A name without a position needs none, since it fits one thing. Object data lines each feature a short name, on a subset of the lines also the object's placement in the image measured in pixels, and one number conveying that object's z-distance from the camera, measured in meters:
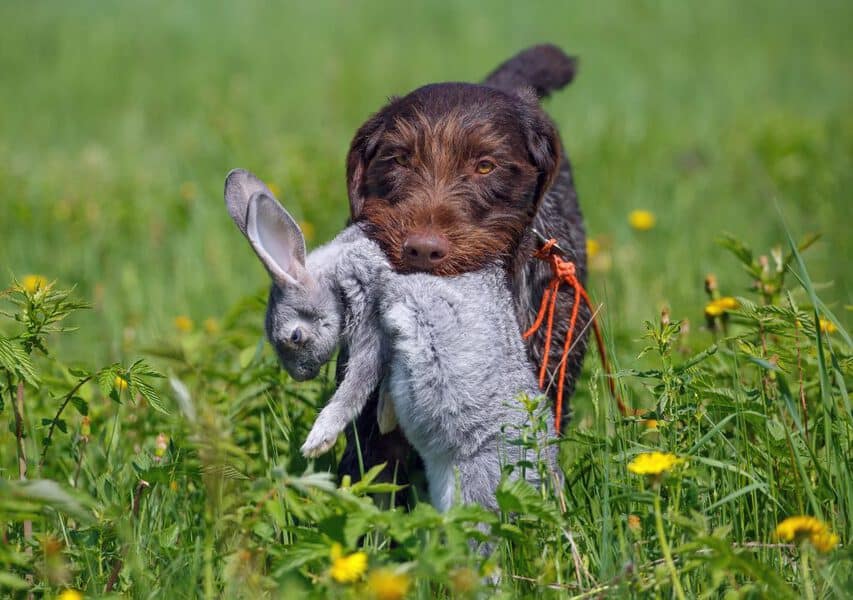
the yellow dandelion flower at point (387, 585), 2.11
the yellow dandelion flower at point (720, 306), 4.15
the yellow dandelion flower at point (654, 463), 2.67
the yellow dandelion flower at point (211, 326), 4.86
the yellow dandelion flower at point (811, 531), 2.60
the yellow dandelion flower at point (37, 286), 3.11
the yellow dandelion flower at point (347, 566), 2.46
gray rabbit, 2.87
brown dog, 3.31
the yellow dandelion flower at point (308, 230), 6.72
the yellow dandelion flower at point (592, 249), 5.87
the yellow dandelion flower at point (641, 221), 6.61
